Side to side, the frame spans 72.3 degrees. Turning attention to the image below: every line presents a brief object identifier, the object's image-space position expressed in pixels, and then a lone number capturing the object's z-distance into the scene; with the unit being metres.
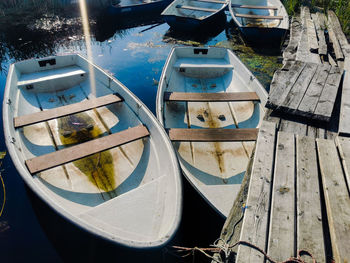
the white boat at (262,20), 9.29
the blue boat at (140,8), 12.77
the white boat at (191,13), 10.63
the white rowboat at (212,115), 4.01
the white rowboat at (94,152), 3.14
